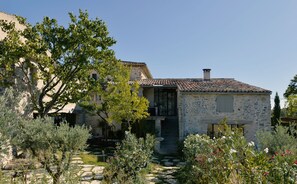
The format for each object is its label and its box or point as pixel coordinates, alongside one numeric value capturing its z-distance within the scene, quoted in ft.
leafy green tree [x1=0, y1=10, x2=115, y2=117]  37.29
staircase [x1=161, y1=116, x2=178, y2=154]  53.26
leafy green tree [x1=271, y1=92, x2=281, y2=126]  70.69
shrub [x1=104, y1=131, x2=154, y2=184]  22.53
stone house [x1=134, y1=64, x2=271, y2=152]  53.52
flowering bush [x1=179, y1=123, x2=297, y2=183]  14.12
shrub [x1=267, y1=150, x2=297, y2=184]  13.12
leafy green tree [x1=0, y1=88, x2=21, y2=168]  15.39
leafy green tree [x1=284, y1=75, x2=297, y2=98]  110.93
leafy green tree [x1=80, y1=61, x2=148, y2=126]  48.00
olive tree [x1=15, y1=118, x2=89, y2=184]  22.11
